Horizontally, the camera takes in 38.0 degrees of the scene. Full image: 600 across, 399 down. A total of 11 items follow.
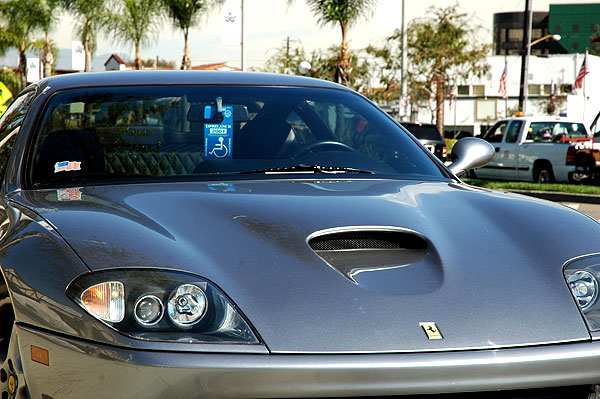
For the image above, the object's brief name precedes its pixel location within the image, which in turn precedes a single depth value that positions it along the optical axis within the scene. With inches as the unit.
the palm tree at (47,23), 1670.8
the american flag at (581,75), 1047.7
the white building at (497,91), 3501.5
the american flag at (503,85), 1772.4
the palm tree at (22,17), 1676.9
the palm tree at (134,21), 1574.8
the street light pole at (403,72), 1537.6
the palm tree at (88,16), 1553.9
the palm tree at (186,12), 1475.1
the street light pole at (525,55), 1120.2
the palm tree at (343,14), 1252.5
